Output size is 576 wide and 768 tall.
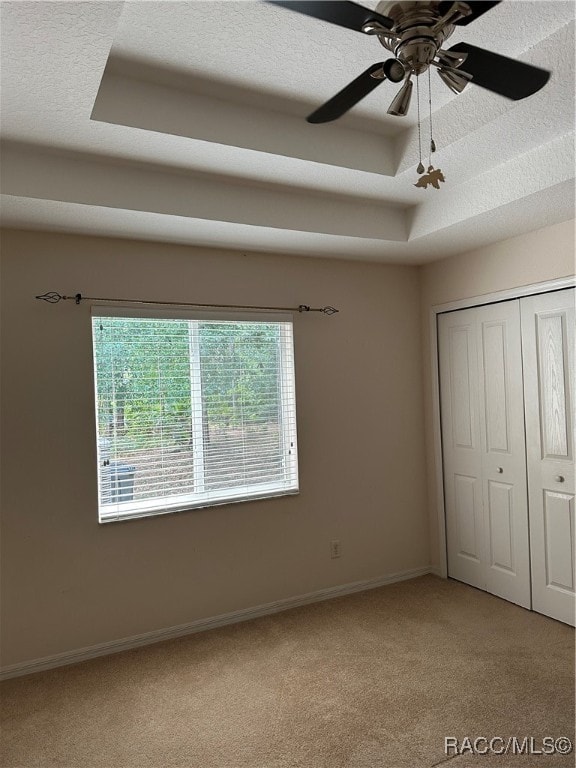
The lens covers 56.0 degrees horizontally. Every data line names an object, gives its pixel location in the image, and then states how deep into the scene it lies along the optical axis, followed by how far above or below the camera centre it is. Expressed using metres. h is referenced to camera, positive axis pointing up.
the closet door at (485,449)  3.50 -0.41
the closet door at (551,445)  3.17 -0.34
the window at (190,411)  3.16 -0.07
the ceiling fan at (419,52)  1.25 +0.86
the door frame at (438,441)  4.11 -0.38
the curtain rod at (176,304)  3.00 +0.59
